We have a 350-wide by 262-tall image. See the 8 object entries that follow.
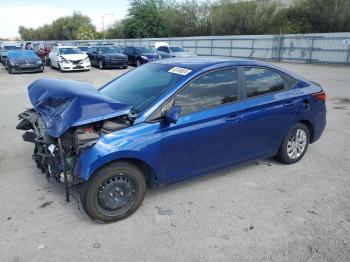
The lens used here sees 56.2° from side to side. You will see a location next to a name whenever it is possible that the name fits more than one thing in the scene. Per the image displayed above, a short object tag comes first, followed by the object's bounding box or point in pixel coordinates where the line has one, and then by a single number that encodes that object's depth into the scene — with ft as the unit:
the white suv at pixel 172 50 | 74.43
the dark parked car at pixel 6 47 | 85.25
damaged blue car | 10.96
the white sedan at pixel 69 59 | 63.57
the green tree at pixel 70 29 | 259.80
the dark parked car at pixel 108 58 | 69.67
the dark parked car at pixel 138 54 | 73.41
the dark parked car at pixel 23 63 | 60.49
